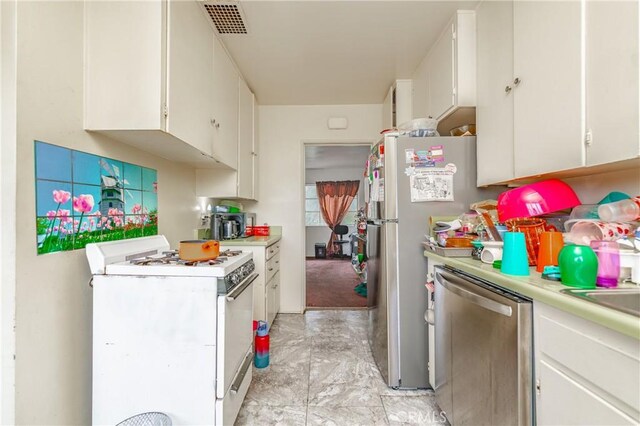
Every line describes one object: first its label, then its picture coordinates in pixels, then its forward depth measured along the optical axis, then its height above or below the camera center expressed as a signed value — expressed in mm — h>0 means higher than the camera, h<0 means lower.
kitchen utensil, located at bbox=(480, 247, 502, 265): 1286 -184
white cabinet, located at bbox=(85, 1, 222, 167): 1296 +664
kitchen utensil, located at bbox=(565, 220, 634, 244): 1019 -64
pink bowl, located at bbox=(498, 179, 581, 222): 1296 +65
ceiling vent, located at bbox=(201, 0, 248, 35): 1757 +1276
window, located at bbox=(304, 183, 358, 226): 7527 +80
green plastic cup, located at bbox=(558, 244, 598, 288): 910 -169
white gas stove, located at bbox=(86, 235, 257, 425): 1231 -548
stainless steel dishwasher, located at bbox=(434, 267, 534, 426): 959 -543
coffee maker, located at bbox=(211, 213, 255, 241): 2613 -112
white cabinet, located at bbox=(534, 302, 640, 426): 661 -413
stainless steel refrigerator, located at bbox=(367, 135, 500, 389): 1792 +9
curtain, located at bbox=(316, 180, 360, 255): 7355 +370
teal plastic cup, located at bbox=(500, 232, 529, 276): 1083 -160
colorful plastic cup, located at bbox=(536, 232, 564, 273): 1103 -132
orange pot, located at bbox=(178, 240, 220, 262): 1377 -176
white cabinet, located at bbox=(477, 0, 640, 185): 939 +505
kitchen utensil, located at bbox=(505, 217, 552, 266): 1268 -79
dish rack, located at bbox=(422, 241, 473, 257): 1513 -198
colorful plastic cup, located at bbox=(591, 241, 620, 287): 906 -169
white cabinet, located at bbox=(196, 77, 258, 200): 2594 +377
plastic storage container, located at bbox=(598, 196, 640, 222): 1036 +8
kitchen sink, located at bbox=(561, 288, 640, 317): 842 -240
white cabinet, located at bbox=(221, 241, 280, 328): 2553 -617
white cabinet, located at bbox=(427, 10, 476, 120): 1851 +978
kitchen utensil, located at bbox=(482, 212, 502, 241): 1461 -81
